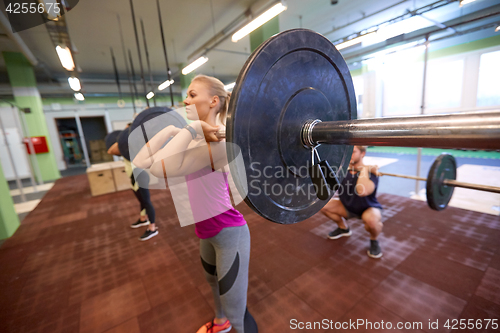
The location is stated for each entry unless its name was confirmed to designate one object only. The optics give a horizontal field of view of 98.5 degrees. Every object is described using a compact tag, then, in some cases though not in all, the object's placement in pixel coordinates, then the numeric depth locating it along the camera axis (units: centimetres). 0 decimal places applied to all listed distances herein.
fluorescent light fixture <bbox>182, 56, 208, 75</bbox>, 482
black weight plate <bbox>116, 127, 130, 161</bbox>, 228
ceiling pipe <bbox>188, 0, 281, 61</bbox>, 420
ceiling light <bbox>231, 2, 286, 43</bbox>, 308
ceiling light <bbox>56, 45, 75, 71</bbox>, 233
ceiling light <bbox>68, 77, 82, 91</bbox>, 327
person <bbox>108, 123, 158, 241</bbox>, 263
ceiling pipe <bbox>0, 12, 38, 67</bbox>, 389
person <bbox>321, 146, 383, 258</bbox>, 203
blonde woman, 80
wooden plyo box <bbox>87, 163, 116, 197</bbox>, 473
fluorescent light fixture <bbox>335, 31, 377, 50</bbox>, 416
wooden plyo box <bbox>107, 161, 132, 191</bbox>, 500
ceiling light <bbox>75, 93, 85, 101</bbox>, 421
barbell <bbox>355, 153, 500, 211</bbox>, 133
